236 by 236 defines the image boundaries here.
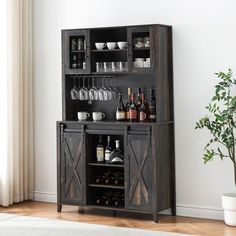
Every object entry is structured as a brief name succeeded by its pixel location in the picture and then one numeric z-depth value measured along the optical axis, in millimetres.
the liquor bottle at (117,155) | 6156
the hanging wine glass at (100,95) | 6343
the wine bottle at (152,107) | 6074
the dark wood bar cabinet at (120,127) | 5895
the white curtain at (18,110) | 6742
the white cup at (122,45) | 6125
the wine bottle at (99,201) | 6277
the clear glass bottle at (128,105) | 6250
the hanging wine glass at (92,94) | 6375
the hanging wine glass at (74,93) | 6469
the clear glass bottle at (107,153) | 6230
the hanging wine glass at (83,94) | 6416
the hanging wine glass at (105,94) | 6328
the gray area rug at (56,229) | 5480
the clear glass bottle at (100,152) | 6266
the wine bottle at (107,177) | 6238
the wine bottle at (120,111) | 6238
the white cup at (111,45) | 6184
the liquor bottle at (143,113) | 6102
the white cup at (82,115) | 6465
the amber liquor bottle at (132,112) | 6172
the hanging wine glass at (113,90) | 6368
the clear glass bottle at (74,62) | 6393
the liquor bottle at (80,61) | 6377
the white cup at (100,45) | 6215
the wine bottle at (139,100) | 6207
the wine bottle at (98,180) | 6277
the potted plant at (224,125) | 5602
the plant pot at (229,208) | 5641
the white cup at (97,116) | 6402
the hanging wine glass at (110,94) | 6335
